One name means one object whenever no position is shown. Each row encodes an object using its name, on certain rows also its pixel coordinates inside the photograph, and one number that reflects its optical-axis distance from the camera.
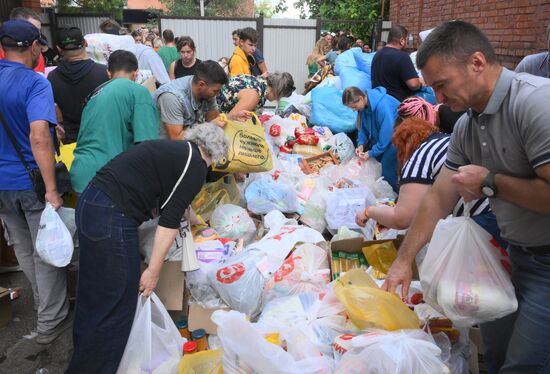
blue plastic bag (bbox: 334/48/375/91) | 6.76
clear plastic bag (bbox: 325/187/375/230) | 3.80
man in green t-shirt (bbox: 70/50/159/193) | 2.91
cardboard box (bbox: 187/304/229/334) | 2.75
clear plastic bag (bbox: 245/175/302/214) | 3.95
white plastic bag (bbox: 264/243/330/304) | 2.78
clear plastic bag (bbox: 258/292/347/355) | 2.22
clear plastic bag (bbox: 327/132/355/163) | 5.31
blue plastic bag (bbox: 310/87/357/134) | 6.00
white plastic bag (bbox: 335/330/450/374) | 1.79
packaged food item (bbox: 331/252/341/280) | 2.87
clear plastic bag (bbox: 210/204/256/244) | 3.46
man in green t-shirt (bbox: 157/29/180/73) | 7.13
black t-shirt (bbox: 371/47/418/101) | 5.22
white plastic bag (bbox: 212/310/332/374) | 1.92
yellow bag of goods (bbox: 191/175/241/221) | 3.67
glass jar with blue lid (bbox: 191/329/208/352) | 2.56
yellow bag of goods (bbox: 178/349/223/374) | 2.21
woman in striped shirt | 2.38
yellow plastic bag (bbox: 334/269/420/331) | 2.00
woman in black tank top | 5.76
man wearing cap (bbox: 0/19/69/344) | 2.77
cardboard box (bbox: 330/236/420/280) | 2.94
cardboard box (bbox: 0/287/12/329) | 3.19
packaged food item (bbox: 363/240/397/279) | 2.84
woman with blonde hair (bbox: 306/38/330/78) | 8.48
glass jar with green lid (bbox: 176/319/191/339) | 2.74
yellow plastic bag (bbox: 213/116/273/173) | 3.54
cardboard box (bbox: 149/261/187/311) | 2.83
